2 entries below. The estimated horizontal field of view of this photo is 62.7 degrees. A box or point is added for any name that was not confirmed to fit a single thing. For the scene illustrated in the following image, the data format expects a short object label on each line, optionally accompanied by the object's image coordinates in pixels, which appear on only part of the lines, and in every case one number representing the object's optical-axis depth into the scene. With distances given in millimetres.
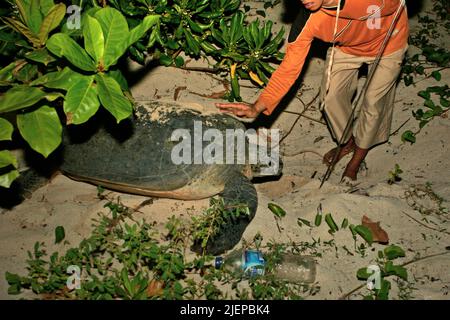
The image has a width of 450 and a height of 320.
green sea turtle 2275
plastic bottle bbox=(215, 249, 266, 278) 1847
